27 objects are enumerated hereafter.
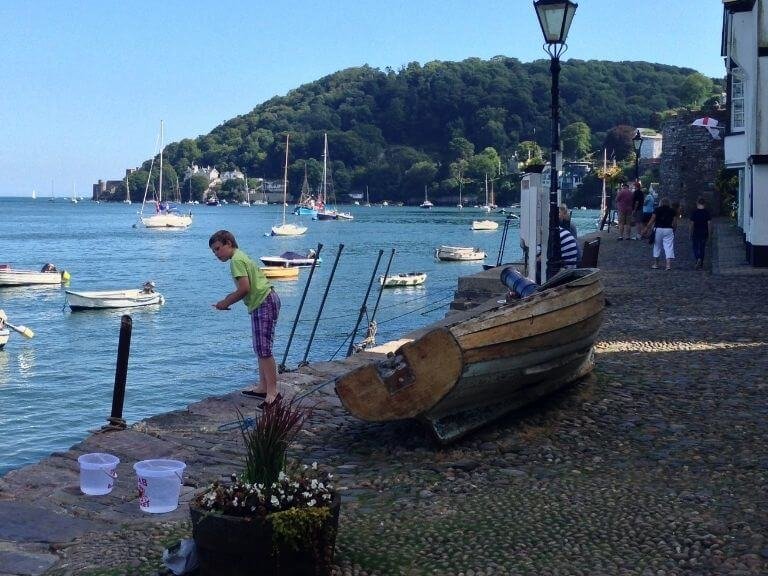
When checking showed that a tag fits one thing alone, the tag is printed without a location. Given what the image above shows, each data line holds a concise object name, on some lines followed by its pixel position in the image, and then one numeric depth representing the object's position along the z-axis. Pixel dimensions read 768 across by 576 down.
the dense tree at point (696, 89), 156.12
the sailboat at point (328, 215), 158.00
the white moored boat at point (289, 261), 59.91
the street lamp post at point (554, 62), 12.98
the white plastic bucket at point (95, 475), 6.62
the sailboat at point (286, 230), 107.94
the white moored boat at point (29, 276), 53.16
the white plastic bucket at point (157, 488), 6.19
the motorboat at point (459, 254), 71.44
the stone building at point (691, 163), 48.34
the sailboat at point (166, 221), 128.62
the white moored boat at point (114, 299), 42.78
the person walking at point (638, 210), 31.83
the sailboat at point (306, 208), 165.62
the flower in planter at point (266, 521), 4.71
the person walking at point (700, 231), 22.31
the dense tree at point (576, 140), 168.88
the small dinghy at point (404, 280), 50.28
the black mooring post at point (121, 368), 8.63
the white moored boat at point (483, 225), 122.00
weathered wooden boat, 6.98
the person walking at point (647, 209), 34.84
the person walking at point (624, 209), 31.20
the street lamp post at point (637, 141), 37.56
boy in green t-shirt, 8.82
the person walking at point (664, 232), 21.53
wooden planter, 4.71
